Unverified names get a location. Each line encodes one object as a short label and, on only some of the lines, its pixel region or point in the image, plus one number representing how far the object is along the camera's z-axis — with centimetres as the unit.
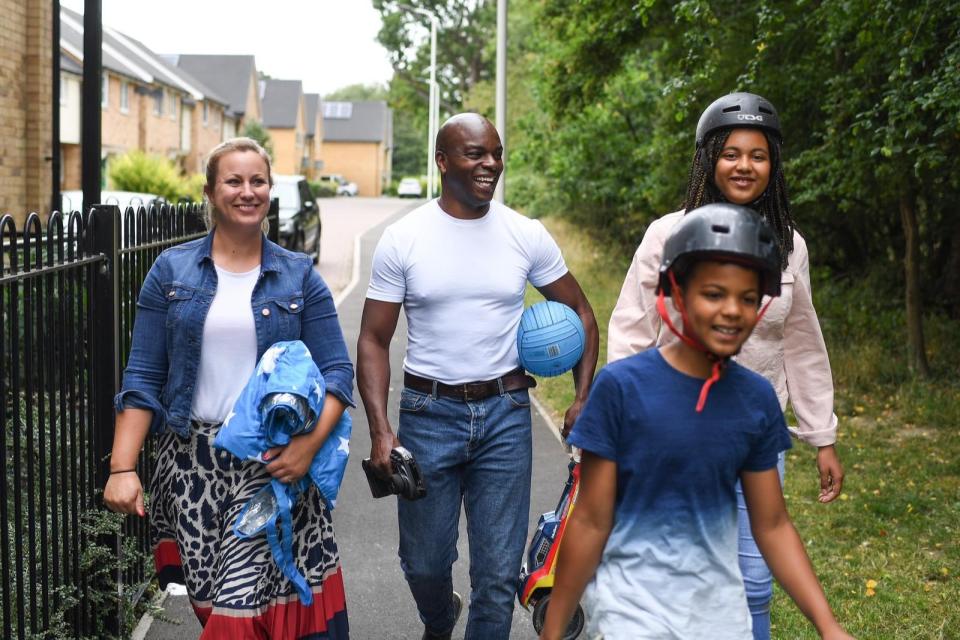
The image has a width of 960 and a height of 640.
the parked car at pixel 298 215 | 2191
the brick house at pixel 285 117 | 8969
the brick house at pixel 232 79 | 7300
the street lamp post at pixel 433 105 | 4334
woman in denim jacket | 362
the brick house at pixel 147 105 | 4525
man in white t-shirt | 421
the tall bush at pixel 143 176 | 2725
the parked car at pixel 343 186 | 9006
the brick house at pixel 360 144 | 10800
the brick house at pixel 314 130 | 10188
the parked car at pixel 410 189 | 7862
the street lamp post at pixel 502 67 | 1731
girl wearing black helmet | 359
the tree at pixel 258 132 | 6302
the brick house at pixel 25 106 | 1269
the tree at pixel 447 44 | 6138
